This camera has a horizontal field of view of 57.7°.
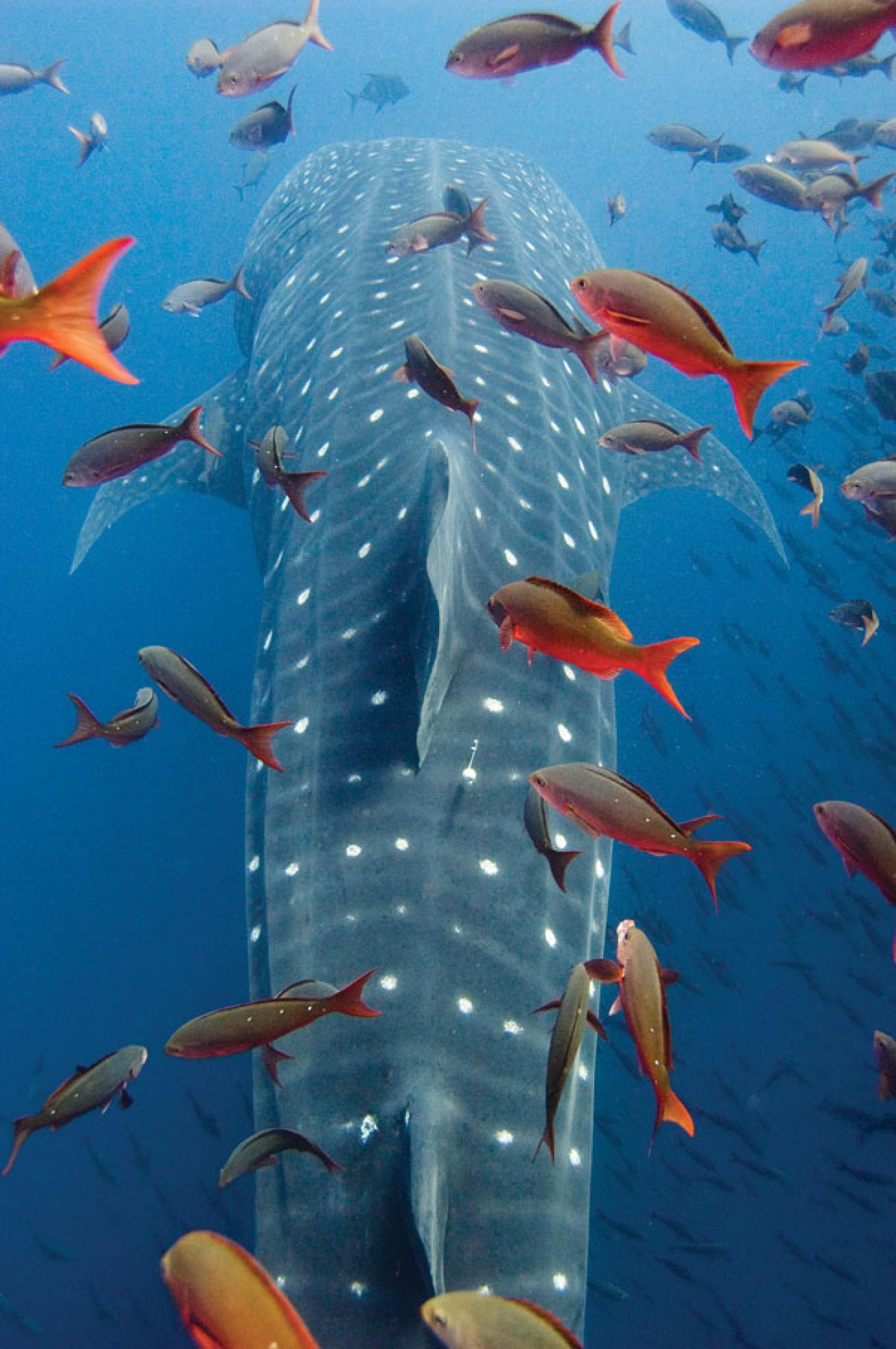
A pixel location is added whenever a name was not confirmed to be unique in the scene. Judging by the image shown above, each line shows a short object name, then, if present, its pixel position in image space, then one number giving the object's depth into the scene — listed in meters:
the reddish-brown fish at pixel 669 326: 2.17
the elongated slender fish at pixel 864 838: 2.46
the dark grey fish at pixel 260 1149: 2.37
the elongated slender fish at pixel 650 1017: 1.96
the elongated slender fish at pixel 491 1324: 1.23
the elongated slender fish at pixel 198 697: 2.61
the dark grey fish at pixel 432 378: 3.23
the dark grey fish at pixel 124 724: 3.21
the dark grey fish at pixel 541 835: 2.71
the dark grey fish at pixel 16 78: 7.18
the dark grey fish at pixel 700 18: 8.71
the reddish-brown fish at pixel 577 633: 2.14
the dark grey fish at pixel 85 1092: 2.35
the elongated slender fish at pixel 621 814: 2.12
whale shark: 2.44
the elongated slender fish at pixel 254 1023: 2.08
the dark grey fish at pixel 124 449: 3.07
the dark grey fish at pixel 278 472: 3.38
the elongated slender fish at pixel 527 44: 3.20
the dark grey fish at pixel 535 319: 3.23
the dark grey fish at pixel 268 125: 5.24
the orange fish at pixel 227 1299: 1.14
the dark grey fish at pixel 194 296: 5.90
